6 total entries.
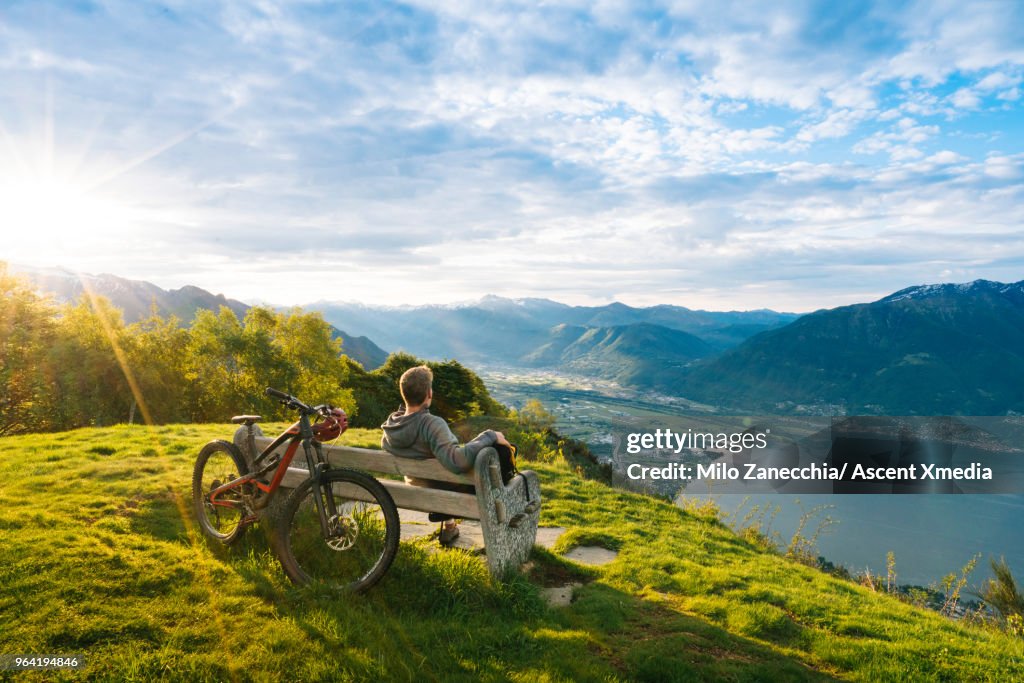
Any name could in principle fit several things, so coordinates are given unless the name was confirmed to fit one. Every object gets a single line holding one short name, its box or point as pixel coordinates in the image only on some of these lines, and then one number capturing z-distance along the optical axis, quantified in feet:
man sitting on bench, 18.51
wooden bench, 18.29
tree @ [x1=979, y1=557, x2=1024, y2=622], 31.24
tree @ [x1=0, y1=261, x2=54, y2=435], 91.66
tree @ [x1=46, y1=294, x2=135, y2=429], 104.47
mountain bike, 17.33
